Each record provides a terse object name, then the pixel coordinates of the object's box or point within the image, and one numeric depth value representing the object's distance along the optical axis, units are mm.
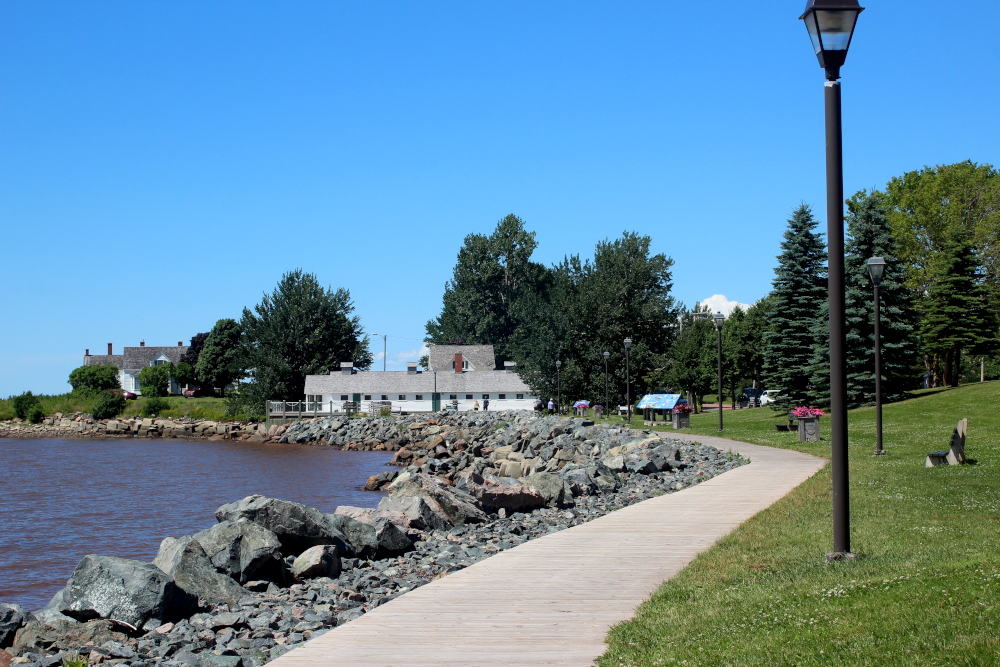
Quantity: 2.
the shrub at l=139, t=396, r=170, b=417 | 89438
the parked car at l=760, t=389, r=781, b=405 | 72781
